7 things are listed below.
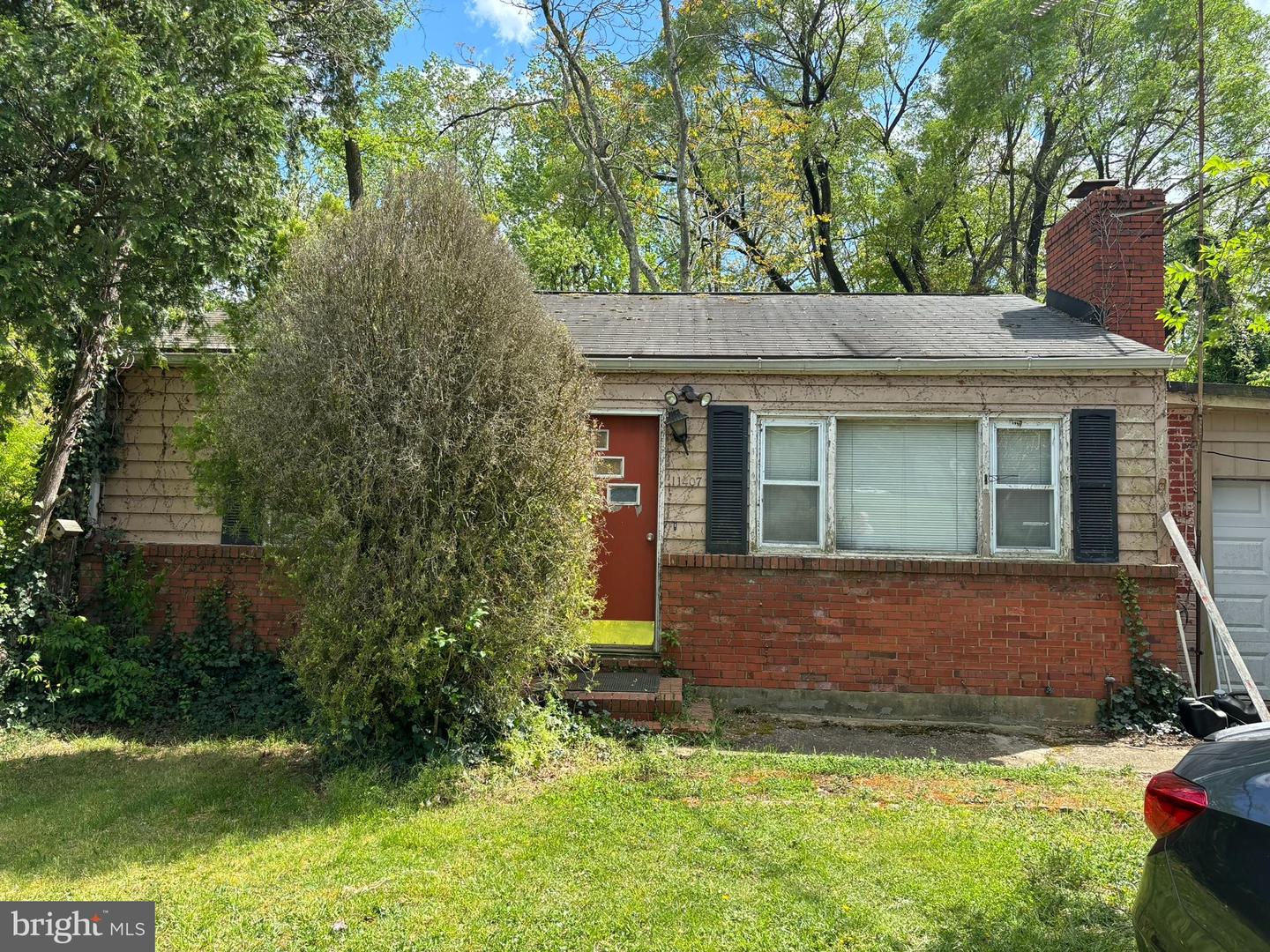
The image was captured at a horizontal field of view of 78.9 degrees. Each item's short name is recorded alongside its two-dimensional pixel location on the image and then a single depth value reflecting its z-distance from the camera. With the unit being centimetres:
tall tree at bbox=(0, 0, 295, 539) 487
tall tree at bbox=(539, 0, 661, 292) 1515
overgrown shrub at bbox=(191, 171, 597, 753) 463
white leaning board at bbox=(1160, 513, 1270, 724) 548
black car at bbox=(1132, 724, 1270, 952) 197
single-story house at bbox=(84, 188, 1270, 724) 662
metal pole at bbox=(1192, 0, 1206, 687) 624
